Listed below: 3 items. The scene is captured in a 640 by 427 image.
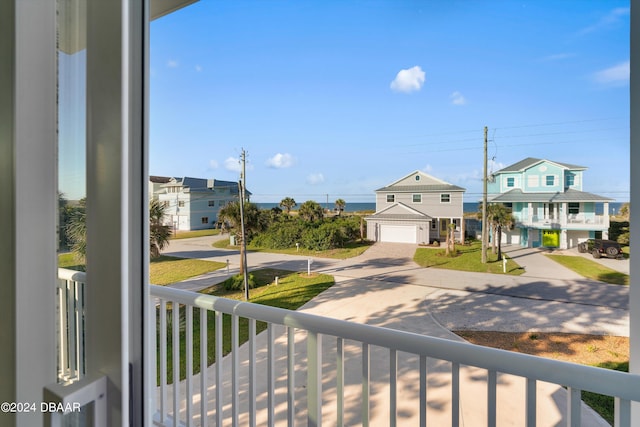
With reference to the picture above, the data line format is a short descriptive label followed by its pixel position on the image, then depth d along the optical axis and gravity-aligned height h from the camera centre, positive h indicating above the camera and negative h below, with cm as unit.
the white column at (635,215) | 76 -1
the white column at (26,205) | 58 +2
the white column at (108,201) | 57 +2
